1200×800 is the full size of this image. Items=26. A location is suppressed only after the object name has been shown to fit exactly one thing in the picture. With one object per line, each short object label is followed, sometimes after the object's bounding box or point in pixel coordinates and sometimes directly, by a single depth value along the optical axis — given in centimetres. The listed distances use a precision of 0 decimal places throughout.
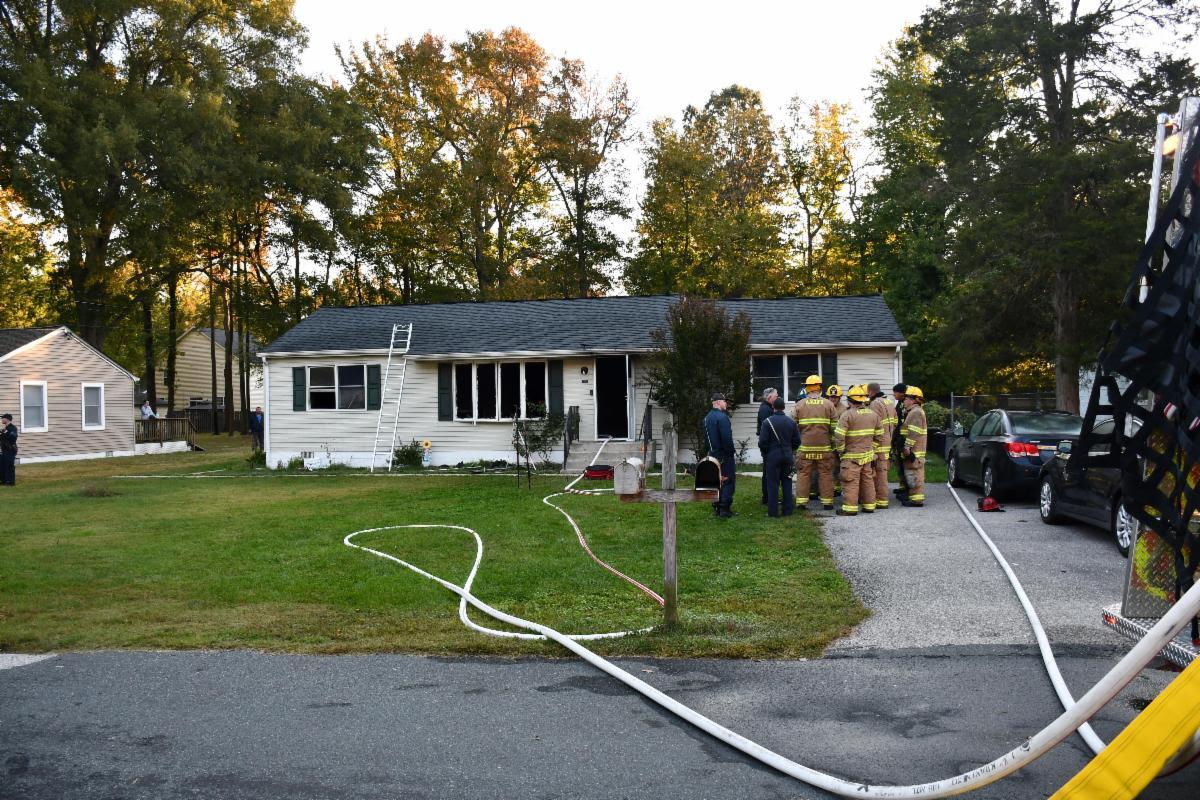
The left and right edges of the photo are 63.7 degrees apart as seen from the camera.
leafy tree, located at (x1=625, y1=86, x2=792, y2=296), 3822
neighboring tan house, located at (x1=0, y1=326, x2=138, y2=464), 2884
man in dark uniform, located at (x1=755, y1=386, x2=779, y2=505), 1319
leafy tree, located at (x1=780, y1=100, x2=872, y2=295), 4053
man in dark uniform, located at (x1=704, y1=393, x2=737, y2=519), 1261
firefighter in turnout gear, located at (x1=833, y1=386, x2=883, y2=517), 1278
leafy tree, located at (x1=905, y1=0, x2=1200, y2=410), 2005
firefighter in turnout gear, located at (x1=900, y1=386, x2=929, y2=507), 1355
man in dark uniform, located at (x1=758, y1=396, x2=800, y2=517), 1275
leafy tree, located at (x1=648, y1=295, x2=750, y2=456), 1942
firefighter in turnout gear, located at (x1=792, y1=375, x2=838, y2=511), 1312
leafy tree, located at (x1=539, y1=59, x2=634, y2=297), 3847
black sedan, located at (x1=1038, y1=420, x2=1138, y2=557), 946
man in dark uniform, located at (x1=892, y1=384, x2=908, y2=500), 1376
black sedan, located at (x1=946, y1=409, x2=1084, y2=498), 1295
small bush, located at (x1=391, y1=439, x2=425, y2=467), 2338
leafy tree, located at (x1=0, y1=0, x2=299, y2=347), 3033
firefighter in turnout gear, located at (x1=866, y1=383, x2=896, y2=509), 1323
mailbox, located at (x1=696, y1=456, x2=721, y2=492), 674
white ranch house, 2188
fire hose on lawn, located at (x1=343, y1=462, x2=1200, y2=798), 297
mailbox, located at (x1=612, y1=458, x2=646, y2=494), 673
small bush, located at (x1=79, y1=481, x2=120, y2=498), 1834
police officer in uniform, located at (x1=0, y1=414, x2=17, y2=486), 2158
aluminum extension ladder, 2353
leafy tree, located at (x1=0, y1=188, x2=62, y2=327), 3822
